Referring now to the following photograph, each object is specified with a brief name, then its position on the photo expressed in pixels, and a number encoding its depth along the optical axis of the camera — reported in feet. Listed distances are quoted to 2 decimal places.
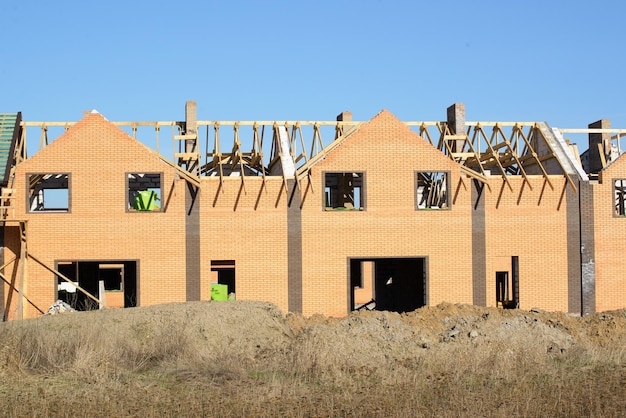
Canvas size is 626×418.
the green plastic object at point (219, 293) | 89.61
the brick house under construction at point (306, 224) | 87.04
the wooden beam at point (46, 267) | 84.90
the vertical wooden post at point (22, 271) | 82.68
